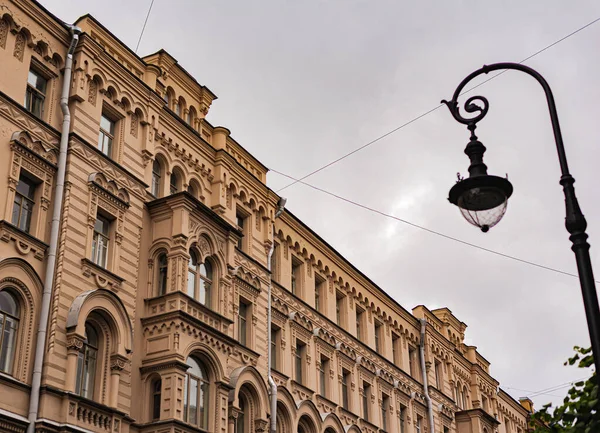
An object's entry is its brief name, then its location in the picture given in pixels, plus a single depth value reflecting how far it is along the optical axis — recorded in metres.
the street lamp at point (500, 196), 10.00
